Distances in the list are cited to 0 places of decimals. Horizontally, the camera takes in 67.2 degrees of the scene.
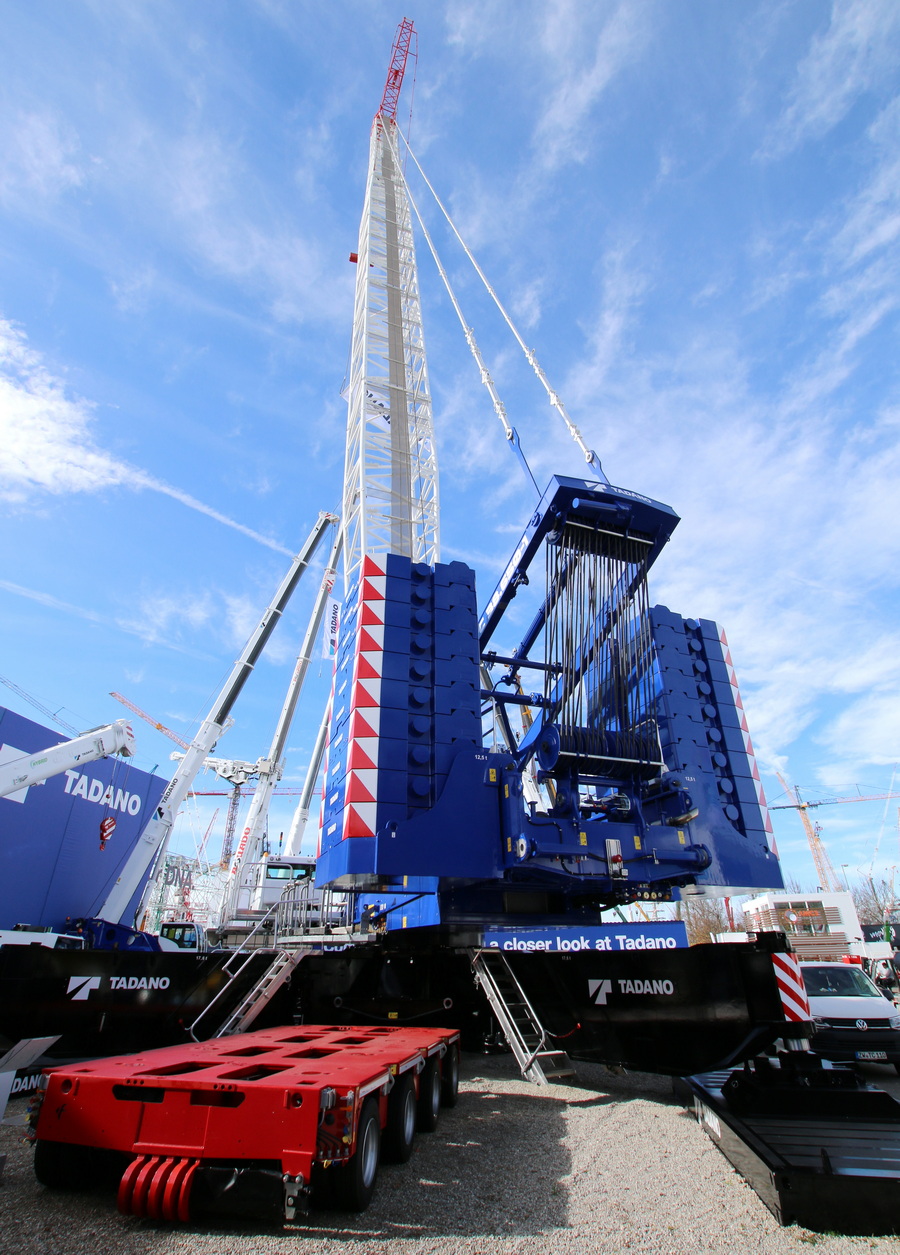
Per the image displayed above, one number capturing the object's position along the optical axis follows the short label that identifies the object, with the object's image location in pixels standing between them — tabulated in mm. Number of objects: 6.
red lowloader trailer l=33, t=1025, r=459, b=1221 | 4102
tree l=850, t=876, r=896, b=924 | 76675
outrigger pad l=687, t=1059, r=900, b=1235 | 4438
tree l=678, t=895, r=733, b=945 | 62988
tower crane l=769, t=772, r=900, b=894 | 85275
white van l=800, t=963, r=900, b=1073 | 10352
